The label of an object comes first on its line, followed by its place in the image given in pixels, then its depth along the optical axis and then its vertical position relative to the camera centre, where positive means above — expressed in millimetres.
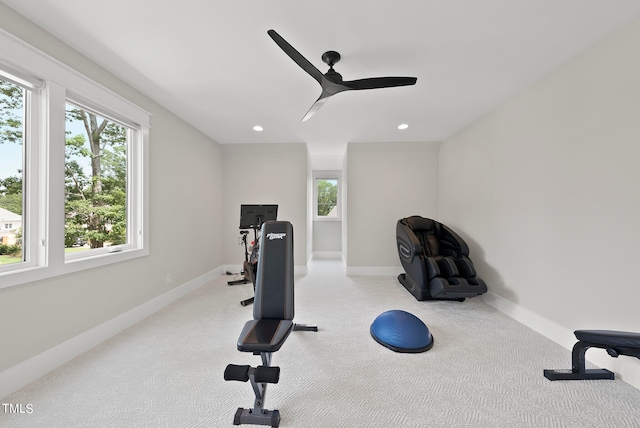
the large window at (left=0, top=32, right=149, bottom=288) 1666 +375
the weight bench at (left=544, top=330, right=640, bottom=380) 1468 -844
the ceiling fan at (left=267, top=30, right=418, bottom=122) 1876 +1048
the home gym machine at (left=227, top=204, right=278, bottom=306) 3537 -59
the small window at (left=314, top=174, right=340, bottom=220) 7012 +520
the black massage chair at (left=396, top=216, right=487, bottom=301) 2945 -640
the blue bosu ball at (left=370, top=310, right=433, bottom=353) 2072 -1060
